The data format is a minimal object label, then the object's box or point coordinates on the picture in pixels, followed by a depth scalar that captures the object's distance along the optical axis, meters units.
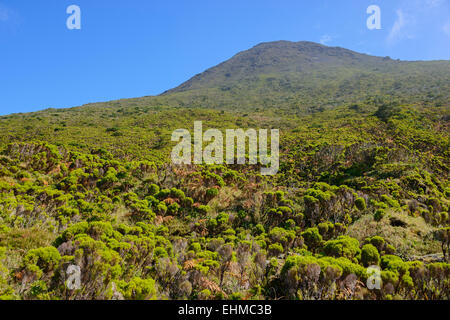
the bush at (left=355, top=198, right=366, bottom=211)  8.51
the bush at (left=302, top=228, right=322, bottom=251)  6.59
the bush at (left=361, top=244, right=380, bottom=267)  5.25
